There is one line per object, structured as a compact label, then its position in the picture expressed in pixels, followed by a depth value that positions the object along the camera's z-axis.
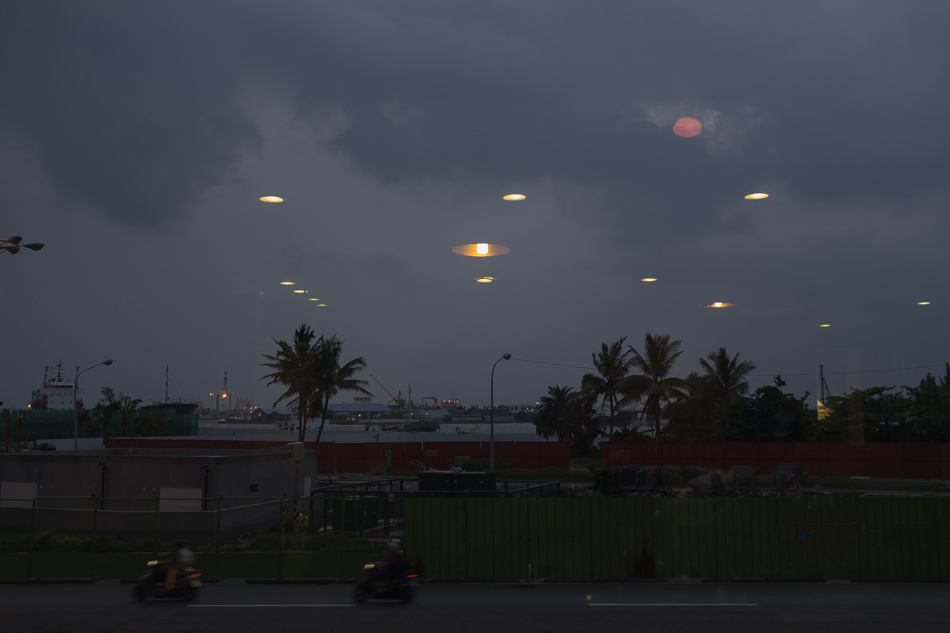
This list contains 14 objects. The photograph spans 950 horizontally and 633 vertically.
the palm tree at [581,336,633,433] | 58.16
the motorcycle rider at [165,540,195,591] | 14.72
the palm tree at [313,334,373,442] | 59.47
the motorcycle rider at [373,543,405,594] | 14.38
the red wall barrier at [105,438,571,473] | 49.53
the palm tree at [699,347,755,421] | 56.94
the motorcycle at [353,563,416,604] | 14.38
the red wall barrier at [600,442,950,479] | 44.22
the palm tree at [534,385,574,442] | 72.12
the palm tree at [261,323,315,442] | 57.94
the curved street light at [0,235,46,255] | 18.86
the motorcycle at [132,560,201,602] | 14.72
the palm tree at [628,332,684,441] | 54.44
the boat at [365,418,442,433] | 95.74
